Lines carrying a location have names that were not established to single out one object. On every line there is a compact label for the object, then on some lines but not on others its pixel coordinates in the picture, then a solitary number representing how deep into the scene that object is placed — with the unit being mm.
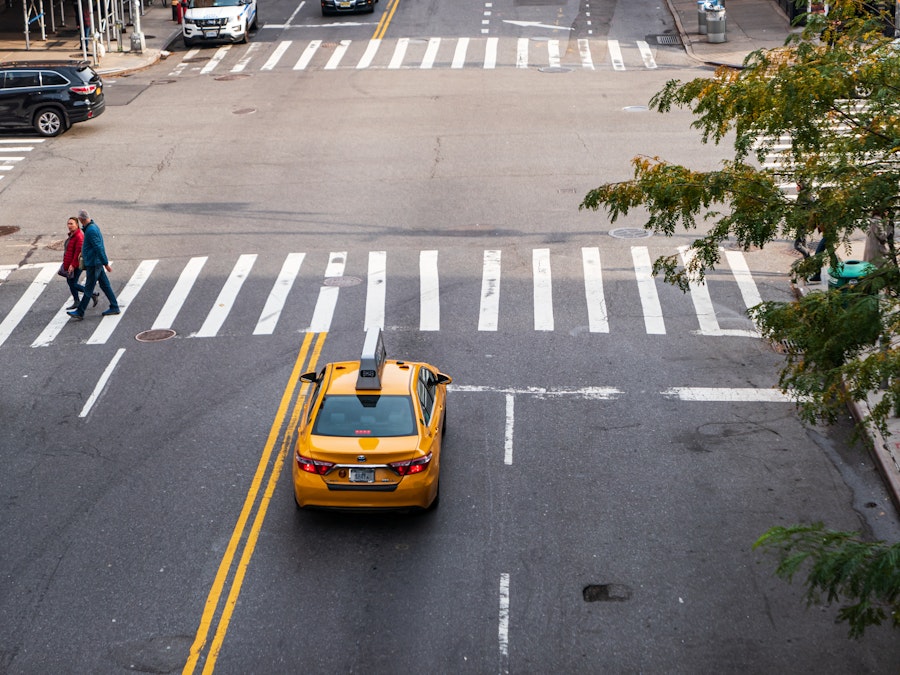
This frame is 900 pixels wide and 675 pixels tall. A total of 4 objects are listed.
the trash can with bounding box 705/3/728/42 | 41031
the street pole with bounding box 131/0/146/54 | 42534
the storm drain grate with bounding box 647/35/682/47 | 42719
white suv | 43969
